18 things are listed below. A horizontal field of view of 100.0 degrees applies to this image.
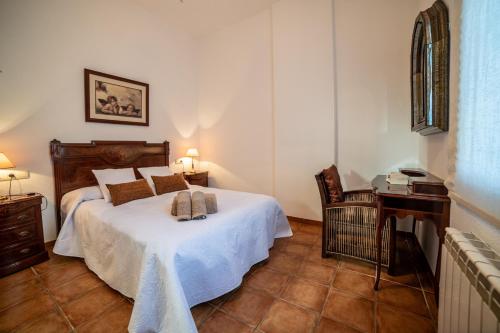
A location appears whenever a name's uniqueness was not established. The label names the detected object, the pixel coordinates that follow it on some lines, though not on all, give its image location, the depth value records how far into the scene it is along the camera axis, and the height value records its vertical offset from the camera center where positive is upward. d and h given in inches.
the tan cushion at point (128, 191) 93.2 -13.7
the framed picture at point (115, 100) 113.2 +36.8
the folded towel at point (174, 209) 75.2 -17.1
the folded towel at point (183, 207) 69.6 -15.6
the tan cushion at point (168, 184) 112.3 -12.1
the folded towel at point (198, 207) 70.7 -15.8
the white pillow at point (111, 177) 99.0 -7.7
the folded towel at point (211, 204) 76.9 -15.7
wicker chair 77.2 -26.6
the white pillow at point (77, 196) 94.4 -15.9
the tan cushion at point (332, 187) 86.9 -10.9
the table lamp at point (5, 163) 79.4 -0.1
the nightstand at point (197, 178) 151.3 -11.8
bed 51.0 -25.4
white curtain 32.5 +8.7
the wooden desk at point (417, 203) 57.9 -12.8
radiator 25.3 -18.3
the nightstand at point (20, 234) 78.5 -28.2
